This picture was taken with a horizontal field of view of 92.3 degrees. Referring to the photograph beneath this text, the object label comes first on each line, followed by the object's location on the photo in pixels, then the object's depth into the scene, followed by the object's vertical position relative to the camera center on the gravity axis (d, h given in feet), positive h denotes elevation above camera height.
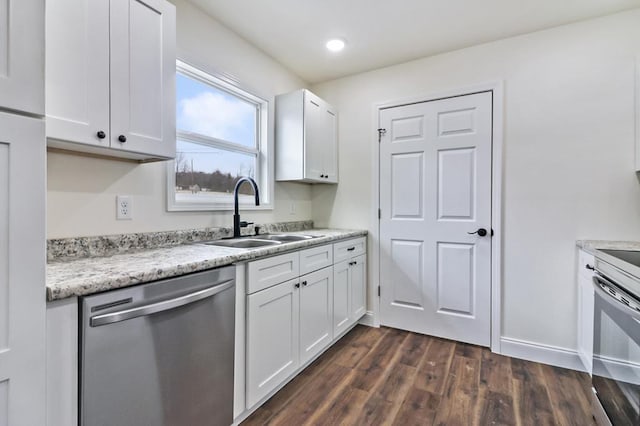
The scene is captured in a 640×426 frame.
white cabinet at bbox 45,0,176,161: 3.93 +1.91
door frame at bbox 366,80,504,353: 8.02 +0.37
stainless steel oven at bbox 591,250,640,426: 3.89 -1.89
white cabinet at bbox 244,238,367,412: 5.41 -2.13
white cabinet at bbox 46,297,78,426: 3.01 -1.53
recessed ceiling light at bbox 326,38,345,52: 8.12 +4.52
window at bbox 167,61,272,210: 6.74 +1.70
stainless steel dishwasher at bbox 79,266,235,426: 3.31 -1.79
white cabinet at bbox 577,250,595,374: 6.36 -2.05
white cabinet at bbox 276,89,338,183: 8.78 +2.20
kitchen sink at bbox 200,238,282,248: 6.70 -0.71
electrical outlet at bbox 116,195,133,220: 5.37 +0.06
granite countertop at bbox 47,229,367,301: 3.19 -0.73
